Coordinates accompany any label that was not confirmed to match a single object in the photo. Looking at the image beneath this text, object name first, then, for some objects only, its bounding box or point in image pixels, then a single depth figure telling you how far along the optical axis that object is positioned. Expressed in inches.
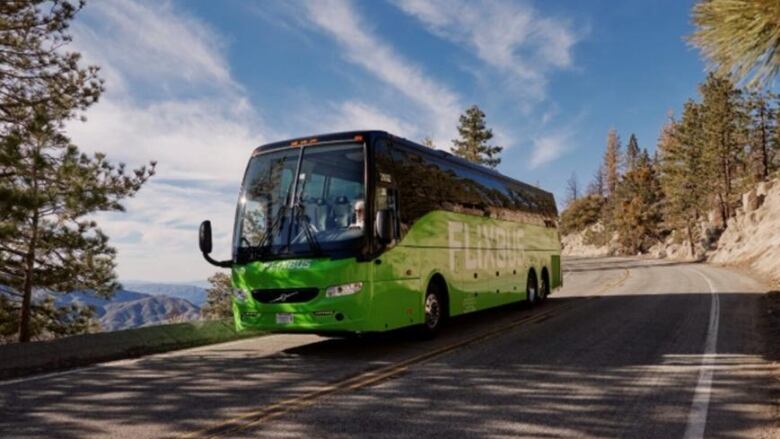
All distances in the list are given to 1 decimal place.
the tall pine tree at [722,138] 2209.6
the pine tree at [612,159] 5039.4
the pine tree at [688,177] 2415.1
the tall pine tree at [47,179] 543.8
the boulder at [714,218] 2340.1
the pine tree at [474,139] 2133.4
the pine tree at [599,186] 5339.6
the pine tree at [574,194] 5531.5
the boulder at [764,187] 1860.2
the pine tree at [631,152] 4872.0
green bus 324.5
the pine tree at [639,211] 3196.4
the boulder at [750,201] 1844.2
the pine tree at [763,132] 2402.8
